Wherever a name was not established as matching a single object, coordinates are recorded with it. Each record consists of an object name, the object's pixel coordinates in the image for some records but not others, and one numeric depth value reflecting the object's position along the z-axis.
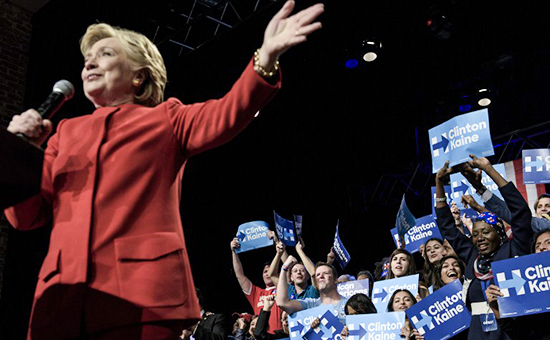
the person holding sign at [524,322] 3.36
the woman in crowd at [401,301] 4.19
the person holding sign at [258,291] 5.55
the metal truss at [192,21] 6.55
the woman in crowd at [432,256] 4.71
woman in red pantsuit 1.21
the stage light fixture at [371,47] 7.11
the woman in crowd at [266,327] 5.18
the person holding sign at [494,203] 4.19
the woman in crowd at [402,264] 4.79
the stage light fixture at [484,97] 8.27
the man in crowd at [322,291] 5.02
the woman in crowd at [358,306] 4.42
